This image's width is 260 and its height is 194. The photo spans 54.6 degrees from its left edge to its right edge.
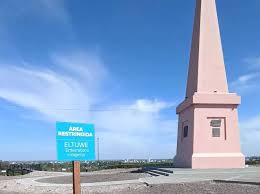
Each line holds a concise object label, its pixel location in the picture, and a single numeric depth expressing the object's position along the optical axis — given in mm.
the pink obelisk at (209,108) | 12131
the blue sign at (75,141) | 4151
